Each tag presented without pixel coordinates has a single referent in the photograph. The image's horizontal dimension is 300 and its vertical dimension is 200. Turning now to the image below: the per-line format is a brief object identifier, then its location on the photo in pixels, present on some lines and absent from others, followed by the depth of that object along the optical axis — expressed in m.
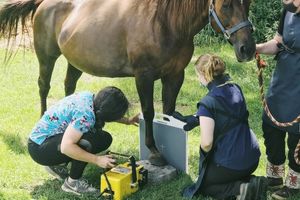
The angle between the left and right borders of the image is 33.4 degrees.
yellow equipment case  3.75
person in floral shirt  3.64
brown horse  3.74
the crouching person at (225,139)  3.54
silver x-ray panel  4.09
